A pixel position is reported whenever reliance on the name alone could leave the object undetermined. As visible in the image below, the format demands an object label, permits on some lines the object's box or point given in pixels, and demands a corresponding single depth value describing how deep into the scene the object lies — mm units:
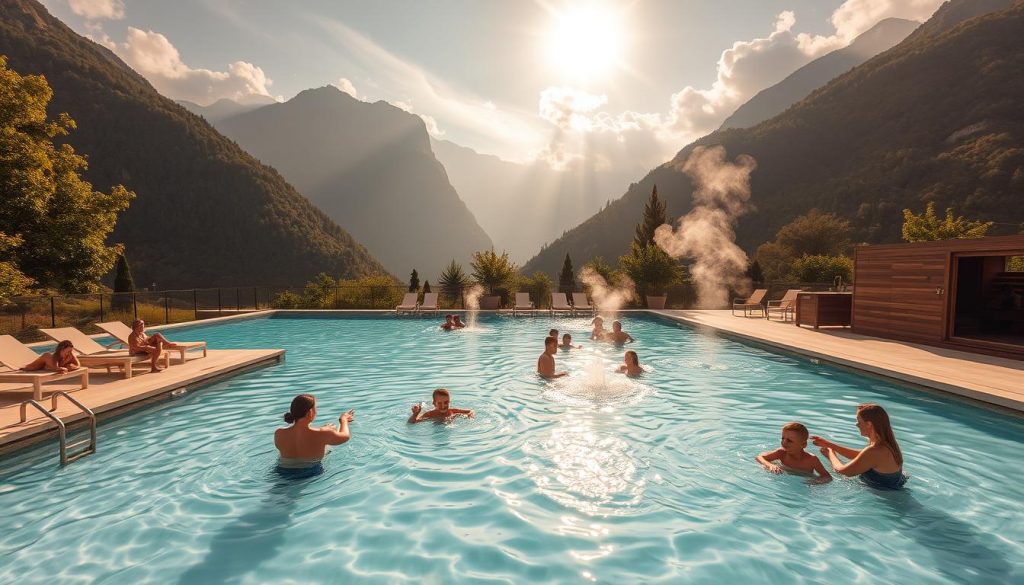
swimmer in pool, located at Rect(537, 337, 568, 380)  8912
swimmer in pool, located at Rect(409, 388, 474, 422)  6363
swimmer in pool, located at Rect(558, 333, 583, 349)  11400
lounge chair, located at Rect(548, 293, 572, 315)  19562
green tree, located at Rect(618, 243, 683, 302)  20656
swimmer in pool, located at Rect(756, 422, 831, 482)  4695
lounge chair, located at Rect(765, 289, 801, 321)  15762
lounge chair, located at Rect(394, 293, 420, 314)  19266
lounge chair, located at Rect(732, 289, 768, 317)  17891
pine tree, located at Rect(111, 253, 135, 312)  25547
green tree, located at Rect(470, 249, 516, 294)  21188
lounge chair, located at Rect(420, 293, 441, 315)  19562
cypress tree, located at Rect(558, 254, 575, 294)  24250
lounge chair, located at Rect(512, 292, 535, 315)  19742
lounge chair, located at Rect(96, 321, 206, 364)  8750
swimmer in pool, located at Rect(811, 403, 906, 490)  4250
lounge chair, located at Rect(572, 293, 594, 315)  19688
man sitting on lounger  7805
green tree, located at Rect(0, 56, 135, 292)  13430
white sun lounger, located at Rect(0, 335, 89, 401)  6016
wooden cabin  9555
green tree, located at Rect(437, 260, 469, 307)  22156
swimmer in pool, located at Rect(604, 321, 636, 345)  12203
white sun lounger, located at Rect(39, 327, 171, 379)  7395
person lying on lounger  6613
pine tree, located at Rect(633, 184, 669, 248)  28125
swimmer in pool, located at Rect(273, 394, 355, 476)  4781
